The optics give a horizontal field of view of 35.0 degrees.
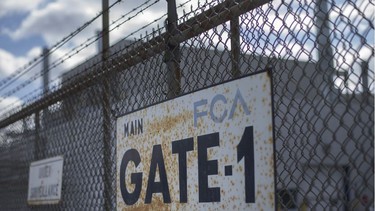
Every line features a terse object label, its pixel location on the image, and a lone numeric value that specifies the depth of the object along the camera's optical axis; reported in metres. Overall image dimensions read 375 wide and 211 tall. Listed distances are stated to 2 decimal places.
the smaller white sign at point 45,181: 5.72
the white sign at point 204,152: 3.01
